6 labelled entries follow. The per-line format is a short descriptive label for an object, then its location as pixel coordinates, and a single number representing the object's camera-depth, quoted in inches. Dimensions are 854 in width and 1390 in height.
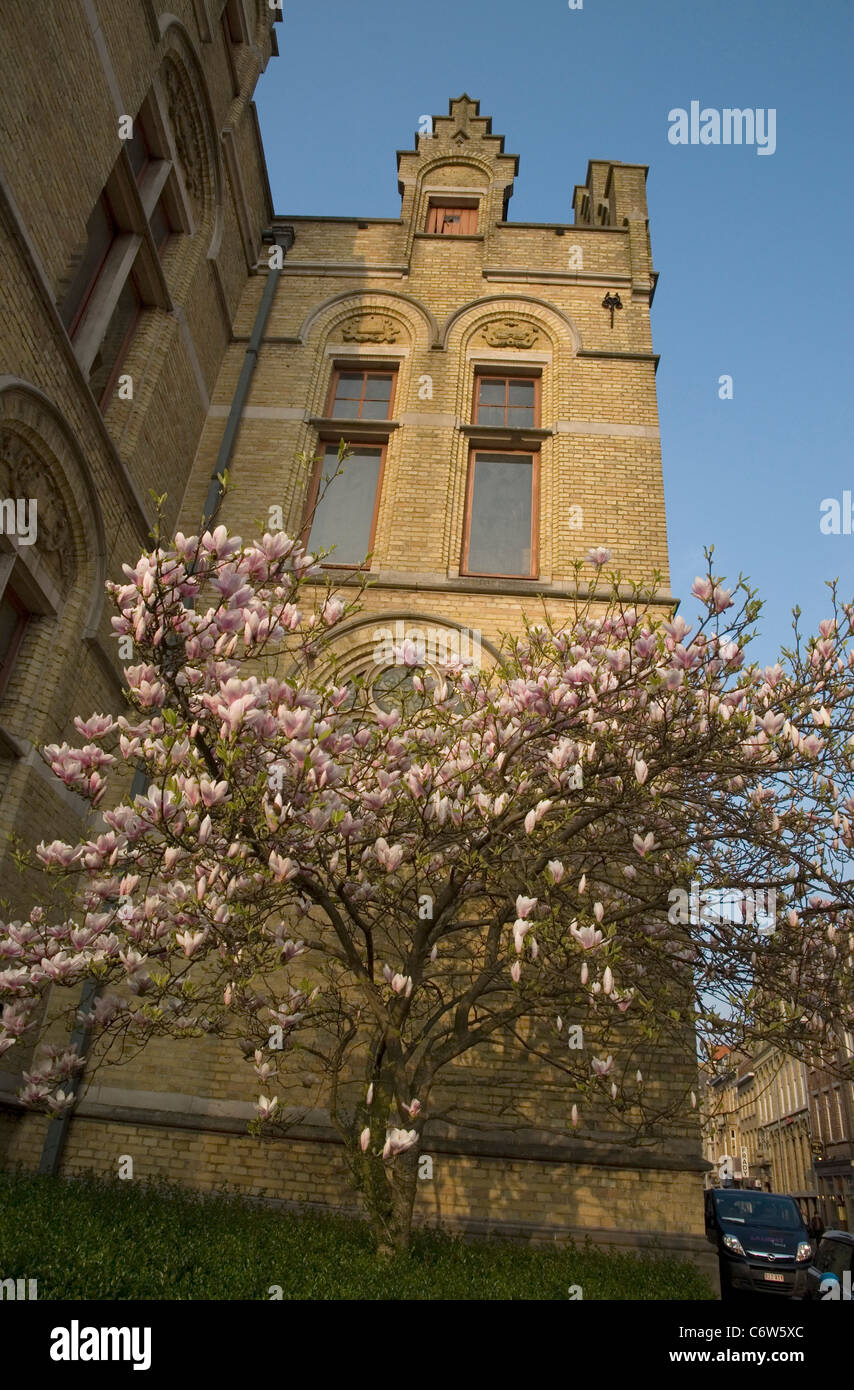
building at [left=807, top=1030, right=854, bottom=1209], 1646.2
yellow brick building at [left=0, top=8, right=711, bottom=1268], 315.0
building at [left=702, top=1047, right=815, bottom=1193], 2023.9
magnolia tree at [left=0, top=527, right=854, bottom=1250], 183.3
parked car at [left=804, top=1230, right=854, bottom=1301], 433.7
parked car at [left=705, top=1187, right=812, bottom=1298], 467.5
